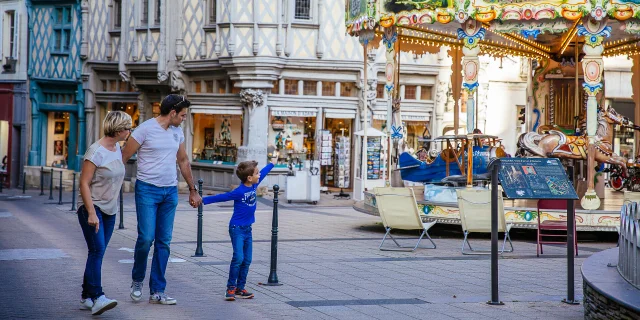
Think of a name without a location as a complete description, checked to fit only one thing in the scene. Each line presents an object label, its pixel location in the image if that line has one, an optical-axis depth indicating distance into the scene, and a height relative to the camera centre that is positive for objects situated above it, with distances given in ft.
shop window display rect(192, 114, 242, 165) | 103.35 +3.30
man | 31.30 -0.57
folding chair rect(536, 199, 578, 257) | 50.04 -2.37
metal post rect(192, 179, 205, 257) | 46.50 -3.36
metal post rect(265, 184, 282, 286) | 37.09 -3.05
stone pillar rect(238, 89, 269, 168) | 98.18 +3.92
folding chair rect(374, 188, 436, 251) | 51.85 -1.87
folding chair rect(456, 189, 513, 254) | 49.85 -1.67
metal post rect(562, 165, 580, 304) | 34.01 -2.78
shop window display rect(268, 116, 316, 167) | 100.83 +3.35
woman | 29.76 -0.83
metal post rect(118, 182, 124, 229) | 59.27 -2.88
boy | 33.58 -1.80
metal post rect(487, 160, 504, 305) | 33.60 -1.97
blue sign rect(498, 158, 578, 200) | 34.42 -0.08
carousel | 57.98 +6.81
